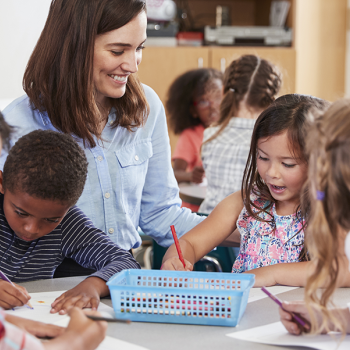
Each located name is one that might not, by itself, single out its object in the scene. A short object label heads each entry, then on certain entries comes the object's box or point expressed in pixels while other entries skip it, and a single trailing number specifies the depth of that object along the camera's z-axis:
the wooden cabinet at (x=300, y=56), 5.27
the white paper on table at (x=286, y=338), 1.52
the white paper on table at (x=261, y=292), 1.73
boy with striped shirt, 1.76
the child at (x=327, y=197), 1.47
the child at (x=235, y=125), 3.03
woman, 2.01
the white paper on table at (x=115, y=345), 1.51
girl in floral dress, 1.96
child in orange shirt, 4.19
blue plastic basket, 1.58
